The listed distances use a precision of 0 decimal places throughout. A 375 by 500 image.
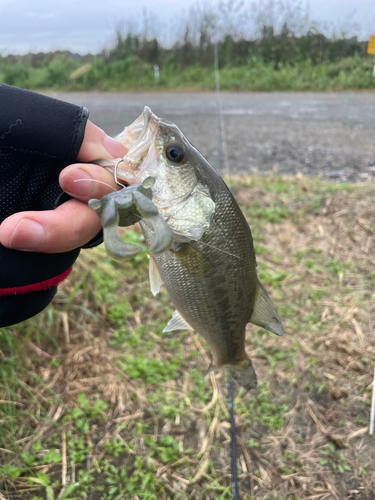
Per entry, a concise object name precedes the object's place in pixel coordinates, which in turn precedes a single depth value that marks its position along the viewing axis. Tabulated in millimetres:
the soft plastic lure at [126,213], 144
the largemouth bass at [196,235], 222
